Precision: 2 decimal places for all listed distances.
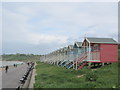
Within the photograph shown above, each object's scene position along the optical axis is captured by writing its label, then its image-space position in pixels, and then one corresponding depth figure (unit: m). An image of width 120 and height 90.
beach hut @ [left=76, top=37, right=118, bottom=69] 21.11
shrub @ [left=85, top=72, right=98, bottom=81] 12.33
